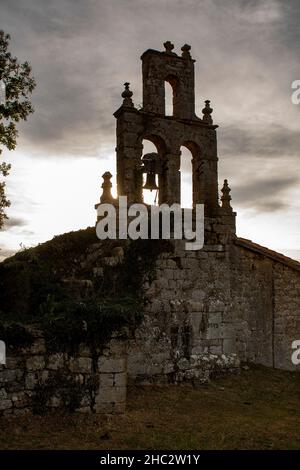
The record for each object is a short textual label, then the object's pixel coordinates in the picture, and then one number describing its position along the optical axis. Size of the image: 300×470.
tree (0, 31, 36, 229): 15.03
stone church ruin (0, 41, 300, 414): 10.55
